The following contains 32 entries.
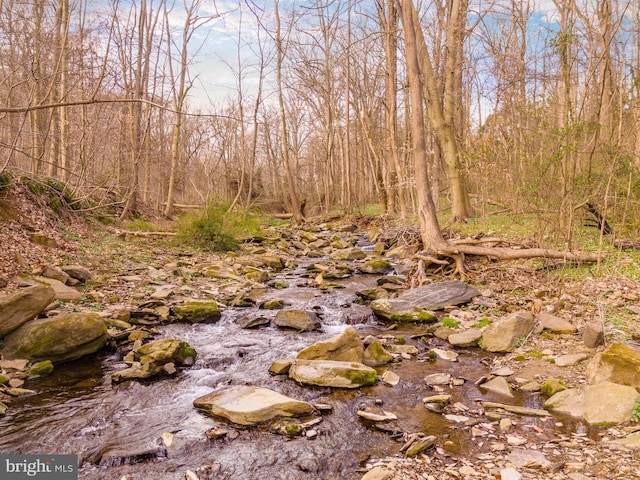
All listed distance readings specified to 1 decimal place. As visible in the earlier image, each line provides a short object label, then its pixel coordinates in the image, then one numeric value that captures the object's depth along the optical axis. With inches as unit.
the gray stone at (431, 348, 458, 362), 223.1
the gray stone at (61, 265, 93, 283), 306.0
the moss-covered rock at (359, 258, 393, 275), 444.5
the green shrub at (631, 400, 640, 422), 144.1
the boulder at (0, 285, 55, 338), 203.5
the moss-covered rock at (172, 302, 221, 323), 285.3
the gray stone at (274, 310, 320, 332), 277.6
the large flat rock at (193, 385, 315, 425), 161.9
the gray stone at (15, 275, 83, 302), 259.8
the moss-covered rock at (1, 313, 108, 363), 203.2
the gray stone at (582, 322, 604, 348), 201.9
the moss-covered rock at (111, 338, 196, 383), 201.2
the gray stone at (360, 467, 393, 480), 125.4
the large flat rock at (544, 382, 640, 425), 147.7
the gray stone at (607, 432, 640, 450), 129.0
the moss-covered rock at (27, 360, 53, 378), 195.9
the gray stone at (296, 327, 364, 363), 215.9
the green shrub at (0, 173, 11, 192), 353.3
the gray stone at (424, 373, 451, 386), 192.9
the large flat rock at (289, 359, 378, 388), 193.5
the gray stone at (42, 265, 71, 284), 286.8
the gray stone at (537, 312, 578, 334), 225.6
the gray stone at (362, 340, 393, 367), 219.6
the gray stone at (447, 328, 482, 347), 238.7
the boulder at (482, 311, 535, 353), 228.2
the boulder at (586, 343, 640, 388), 160.4
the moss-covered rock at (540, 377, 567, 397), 175.3
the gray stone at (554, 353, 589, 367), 194.7
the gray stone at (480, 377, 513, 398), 180.5
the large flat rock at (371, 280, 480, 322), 289.9
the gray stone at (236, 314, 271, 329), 281.0
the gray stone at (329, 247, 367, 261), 518.0
